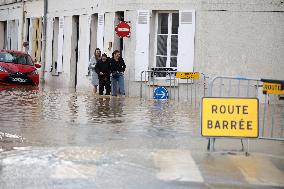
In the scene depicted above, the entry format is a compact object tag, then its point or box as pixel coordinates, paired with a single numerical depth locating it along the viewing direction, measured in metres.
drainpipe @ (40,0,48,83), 35.09
